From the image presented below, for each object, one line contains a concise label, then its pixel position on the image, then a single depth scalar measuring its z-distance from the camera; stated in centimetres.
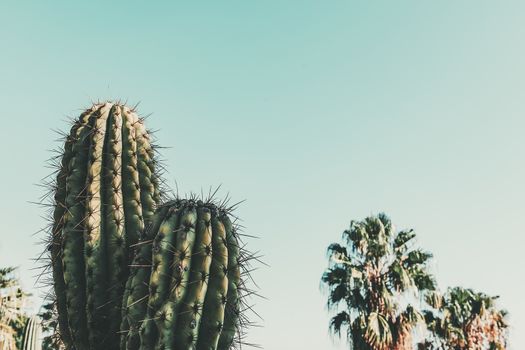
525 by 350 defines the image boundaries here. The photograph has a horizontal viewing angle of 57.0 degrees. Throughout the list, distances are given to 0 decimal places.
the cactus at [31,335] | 960
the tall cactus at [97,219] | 294
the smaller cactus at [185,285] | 261
